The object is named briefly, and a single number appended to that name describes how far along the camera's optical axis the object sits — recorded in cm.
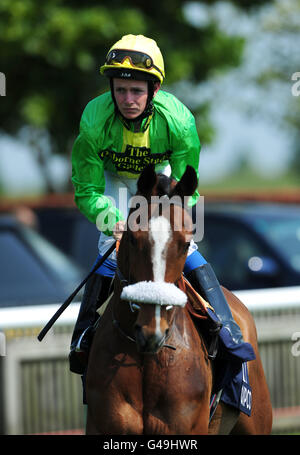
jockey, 849
